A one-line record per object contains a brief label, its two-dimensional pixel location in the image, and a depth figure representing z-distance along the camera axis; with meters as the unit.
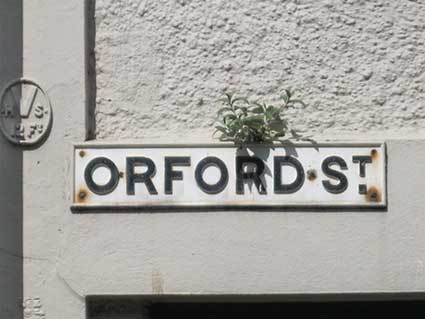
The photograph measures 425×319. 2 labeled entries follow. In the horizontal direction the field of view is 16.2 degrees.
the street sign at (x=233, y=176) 6.78
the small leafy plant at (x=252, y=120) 6.80
